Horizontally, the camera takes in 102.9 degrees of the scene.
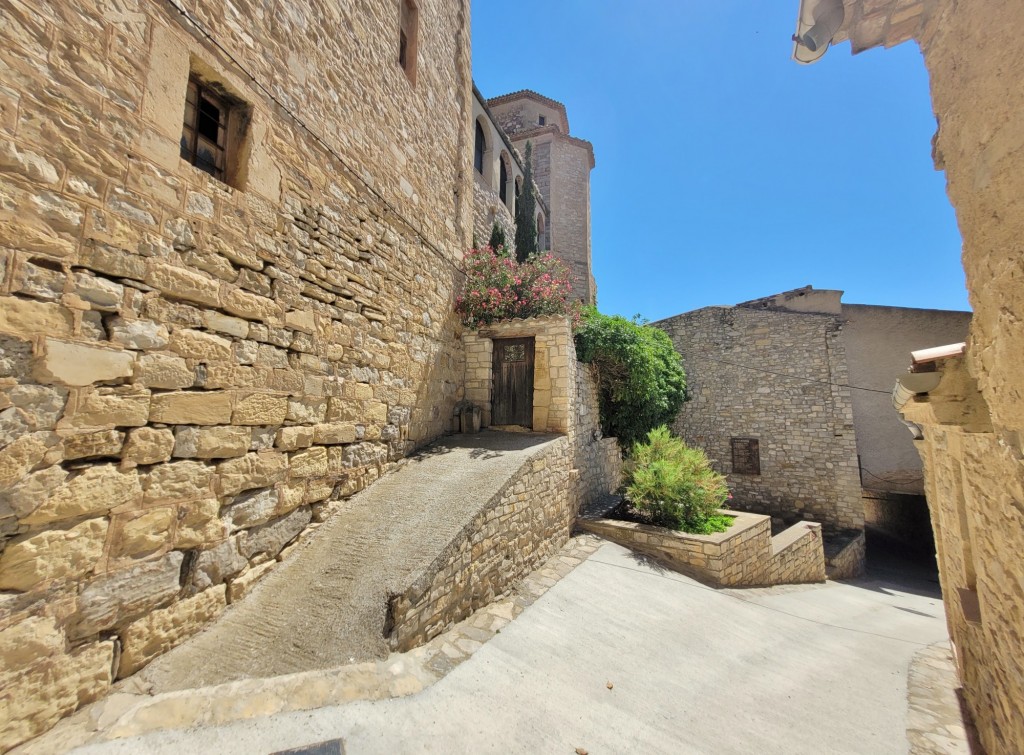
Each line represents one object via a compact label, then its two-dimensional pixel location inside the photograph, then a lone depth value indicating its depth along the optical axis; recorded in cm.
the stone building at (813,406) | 1093
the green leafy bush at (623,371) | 898
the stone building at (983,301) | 171
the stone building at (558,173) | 1973
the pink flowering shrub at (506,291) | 715
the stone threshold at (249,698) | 203
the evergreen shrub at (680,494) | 678
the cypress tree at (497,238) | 1171
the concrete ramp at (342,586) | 260
